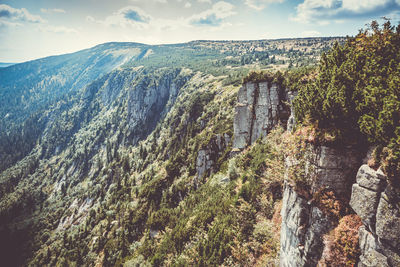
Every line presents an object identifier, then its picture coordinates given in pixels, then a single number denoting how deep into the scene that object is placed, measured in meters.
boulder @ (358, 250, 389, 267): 9.42
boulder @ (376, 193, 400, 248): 8.84
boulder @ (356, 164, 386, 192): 9.59
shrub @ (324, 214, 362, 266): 10.88
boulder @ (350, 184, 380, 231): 9.81
